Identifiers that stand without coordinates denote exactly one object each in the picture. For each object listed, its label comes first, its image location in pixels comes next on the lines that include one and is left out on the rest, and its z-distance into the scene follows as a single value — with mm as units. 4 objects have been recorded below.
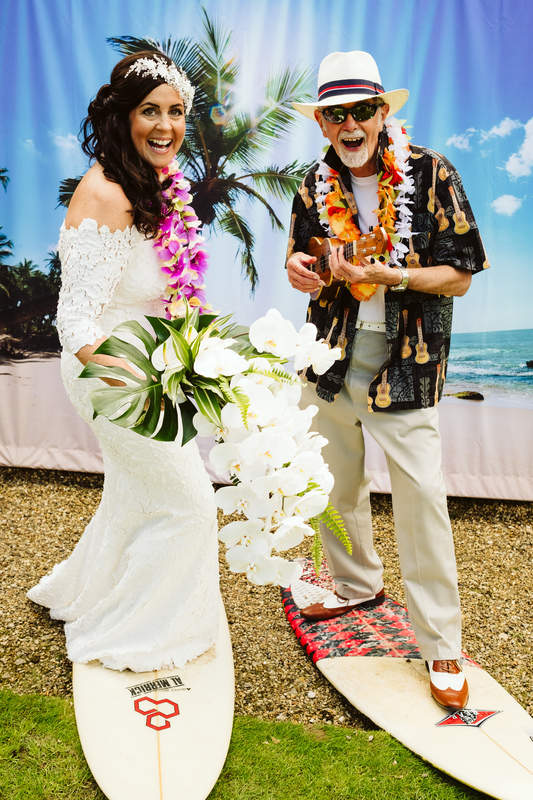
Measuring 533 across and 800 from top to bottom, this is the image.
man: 2217
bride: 2061
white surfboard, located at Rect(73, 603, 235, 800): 1866
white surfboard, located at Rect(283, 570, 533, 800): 1966
